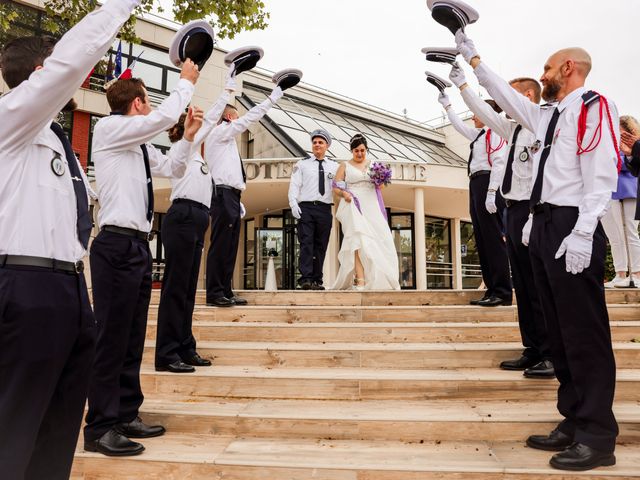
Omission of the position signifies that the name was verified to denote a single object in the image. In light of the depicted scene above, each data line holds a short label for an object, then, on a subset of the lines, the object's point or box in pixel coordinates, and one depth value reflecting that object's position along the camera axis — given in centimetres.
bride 734
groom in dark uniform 714
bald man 259
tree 757
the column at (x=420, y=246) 1600
